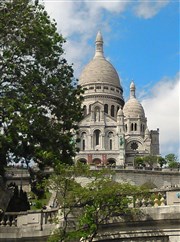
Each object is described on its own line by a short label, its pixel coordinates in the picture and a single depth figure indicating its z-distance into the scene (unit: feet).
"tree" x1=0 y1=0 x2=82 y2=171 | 73.77
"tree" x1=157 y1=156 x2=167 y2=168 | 295.28
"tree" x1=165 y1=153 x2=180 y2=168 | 286.77
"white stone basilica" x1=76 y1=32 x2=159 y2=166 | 338.13
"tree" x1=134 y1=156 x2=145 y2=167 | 288.30
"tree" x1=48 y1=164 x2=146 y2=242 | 57.57
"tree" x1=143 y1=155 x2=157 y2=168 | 291.58
